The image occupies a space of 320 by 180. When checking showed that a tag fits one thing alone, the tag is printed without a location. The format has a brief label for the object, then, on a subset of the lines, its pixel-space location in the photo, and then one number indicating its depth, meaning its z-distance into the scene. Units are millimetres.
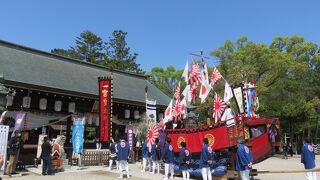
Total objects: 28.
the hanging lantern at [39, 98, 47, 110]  19594
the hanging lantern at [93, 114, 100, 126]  22584
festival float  12648
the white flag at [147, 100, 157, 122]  21047
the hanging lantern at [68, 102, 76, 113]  21156
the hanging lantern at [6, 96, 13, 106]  17553
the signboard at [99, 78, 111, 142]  17078
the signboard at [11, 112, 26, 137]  13945
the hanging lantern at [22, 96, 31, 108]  18547
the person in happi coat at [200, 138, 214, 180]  11750
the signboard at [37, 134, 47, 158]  15998
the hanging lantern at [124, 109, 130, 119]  24578
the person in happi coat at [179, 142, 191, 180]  12656
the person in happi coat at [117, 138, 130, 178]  13219
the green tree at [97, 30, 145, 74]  53897
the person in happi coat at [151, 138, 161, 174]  14953
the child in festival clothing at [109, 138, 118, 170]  16641
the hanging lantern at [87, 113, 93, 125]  22242
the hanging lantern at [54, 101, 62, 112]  20400
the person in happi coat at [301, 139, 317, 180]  11125
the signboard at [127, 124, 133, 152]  18781
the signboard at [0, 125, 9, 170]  9938
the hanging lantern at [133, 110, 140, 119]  25297
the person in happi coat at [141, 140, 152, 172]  16125
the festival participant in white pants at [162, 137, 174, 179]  13242
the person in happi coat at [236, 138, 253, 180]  10227
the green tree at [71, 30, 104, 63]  55369
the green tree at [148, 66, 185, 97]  45462
